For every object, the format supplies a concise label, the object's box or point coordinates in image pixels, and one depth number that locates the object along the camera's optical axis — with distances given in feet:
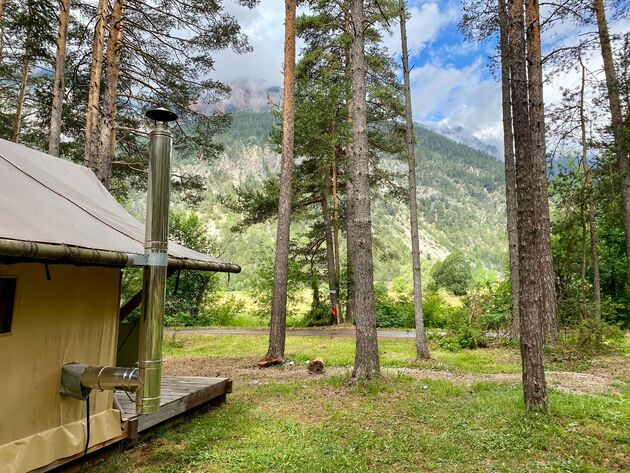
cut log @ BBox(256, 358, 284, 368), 28.02
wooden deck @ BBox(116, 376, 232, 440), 13.55
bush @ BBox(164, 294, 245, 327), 64.08
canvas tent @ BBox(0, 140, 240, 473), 9.35
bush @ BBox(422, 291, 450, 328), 60.23
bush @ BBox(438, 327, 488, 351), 38.01
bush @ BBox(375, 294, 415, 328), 61.26
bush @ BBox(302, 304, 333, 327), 57.77
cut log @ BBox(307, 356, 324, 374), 25.38
